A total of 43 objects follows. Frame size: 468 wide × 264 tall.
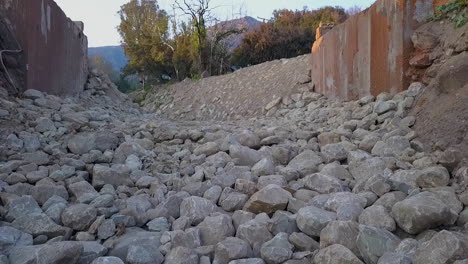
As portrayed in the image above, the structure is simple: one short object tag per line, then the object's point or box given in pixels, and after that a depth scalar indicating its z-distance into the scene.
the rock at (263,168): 2.89
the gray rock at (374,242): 1.83
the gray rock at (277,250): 1.93
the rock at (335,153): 3.06
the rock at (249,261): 1.90
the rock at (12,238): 2.01
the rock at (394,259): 1.73
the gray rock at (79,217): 2.21
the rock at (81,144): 3.21
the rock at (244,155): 3.16
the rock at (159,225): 2.29
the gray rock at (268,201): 2.38
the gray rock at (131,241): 2.03
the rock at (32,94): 4.18
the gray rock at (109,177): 2.79
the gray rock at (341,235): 1.93
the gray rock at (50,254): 1.83
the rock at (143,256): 1.96
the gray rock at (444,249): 1.66
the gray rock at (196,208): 2.36
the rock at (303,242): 2.01
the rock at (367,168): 2.69
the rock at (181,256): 1.93
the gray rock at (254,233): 2.09
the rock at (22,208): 2.26
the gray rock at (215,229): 2.17
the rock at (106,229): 2.16
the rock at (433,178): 2.32
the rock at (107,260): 1.89
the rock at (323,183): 2.58
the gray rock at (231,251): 1.97
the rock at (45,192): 2.49
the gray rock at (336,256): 1.81
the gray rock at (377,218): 2.01
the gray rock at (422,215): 1.92
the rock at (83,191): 2.51
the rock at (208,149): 3.37
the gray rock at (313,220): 2.10
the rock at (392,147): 2.88
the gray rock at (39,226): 2.13
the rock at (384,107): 3.58
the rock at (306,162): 2.94
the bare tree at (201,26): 12.98
